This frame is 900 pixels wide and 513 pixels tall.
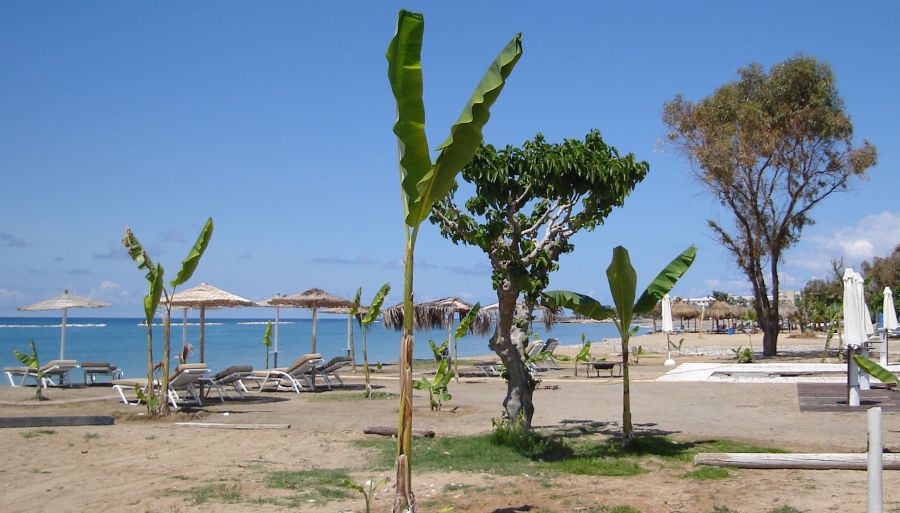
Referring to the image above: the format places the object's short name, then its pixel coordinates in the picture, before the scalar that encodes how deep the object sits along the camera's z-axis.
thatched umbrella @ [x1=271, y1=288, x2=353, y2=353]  21.14
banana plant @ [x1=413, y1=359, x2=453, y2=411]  10.89
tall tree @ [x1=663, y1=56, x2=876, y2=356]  24.22
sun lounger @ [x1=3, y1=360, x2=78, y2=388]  16.81
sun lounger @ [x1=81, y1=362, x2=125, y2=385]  17.59
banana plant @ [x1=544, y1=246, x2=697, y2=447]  8.46
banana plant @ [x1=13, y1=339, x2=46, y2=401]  14.06
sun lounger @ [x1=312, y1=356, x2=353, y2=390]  16.75
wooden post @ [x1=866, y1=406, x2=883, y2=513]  3.54
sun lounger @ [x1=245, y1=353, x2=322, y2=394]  16.22
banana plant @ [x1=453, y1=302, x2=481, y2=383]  13.15
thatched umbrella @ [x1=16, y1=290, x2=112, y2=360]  19.18
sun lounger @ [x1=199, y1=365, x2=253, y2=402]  14.10
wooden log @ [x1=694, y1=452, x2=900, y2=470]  6.89
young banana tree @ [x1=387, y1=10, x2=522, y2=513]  4.61
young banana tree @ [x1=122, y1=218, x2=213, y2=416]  11.60
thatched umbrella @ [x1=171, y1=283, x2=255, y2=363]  17.53
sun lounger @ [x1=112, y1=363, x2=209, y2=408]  12.78
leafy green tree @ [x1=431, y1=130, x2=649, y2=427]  8.39
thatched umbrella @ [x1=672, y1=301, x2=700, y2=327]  48.25
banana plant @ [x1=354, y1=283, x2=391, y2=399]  15.70
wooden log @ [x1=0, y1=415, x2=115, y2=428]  9.97
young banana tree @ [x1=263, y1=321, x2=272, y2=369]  21.70
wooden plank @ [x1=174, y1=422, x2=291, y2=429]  10.34
